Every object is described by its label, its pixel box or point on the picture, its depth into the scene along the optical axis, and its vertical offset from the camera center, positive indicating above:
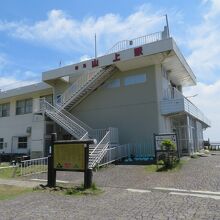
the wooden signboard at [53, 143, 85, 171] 9.87 -0.17
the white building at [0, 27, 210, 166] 19.08 +3.81
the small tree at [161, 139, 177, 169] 13.61 -0.21
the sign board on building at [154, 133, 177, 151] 15.38 +0.66
